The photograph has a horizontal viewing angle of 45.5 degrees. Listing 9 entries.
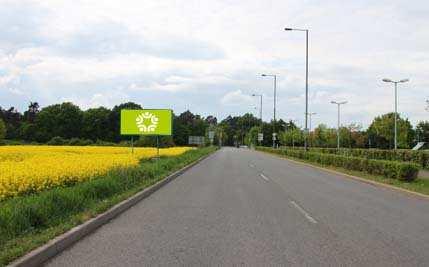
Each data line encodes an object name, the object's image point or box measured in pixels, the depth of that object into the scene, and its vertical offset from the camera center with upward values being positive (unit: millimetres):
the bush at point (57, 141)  79350 +68
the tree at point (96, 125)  118438 +4160
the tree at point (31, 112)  134200 +7940
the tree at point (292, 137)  119825 +2373
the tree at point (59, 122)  112438 +4464
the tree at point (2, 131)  75662 +1442
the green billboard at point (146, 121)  33062 +1442
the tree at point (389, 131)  93062 +3394
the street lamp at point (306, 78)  41875 +5664
